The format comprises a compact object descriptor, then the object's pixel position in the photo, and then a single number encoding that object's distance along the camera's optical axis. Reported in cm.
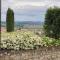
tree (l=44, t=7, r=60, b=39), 859
